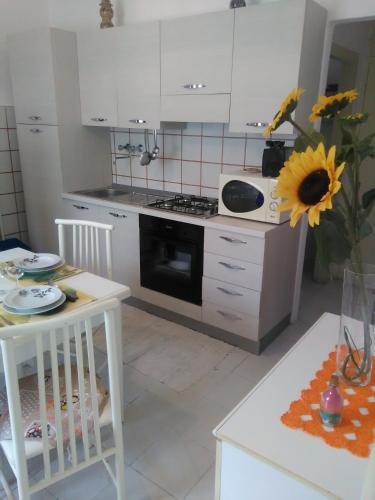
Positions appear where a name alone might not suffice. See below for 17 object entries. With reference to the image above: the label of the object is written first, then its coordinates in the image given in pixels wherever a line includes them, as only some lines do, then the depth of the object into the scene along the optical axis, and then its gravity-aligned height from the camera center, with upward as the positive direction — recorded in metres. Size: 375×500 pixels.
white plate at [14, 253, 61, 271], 1.78 -0.63
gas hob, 2.62 -0.54
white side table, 0.78 -0.66
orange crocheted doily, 0.85 -0.65
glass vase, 0.89 -0.46
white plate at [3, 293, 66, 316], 1.40 -0.65
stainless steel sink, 3.35 -0.57
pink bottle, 0.88 -0.61
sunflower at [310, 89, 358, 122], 0.82 +0.05
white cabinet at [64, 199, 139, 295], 2.88 -0.80
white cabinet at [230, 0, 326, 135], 2.08 +0.38
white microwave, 2.30 -0.41
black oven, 2.57 -0.88
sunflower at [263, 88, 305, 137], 0.79 +0.04
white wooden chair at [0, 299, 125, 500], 1.06 -0.84
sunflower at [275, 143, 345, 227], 0.66 -0.09
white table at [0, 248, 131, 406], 1.61 -0.67
